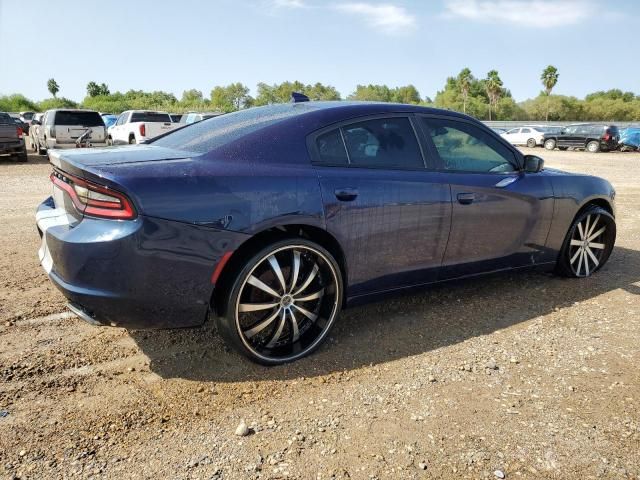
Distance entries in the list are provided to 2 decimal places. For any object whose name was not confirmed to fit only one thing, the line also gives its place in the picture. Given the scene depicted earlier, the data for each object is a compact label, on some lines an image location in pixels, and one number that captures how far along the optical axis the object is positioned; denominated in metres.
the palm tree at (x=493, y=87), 81.75
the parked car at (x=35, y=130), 18.77
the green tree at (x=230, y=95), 104.56
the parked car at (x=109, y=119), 31.87
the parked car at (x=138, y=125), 16.69
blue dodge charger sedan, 2.46
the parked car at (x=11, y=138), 14.86
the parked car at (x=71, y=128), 15.44
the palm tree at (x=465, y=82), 85.06
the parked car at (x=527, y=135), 30.53
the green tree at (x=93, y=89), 103.71
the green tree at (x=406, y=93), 108.98
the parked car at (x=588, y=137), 26.47
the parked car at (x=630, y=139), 27.31
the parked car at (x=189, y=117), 22.47
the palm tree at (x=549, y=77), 75.00
